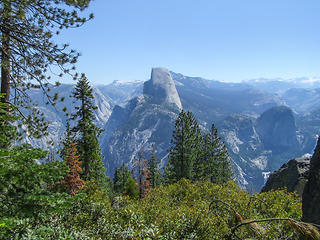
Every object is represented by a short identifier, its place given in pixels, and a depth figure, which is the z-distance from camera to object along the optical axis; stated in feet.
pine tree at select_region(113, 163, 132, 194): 182.15
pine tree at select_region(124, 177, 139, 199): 140.77
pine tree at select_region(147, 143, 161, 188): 156.76
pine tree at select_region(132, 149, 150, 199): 125.34
